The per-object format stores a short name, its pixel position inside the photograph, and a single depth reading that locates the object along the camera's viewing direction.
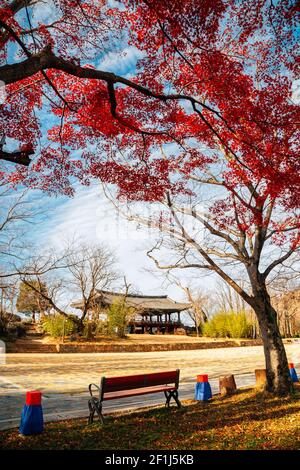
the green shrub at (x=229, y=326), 40.57
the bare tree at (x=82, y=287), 27.51
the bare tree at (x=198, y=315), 45.03
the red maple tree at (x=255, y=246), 7.42
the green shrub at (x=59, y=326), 26.97
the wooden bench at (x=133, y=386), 5.41
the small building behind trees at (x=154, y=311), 40.83
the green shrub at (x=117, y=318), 31.38
